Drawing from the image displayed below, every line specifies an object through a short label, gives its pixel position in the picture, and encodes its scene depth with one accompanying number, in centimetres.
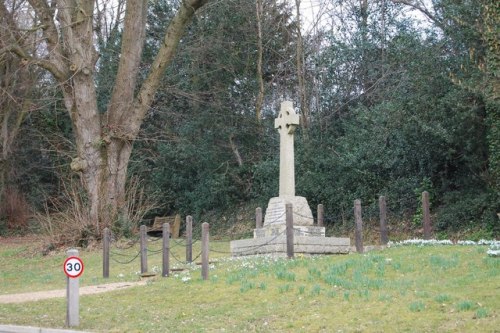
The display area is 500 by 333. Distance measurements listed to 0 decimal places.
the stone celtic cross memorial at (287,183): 2034
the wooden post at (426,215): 1902
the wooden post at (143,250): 1738
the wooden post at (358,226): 1723
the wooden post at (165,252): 1617
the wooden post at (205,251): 1475
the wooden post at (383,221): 1853
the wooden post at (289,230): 1670
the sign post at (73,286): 1129
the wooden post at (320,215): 2225
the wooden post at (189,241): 1839
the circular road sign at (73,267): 1138
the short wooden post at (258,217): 2255
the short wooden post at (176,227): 3625
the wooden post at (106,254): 1844
